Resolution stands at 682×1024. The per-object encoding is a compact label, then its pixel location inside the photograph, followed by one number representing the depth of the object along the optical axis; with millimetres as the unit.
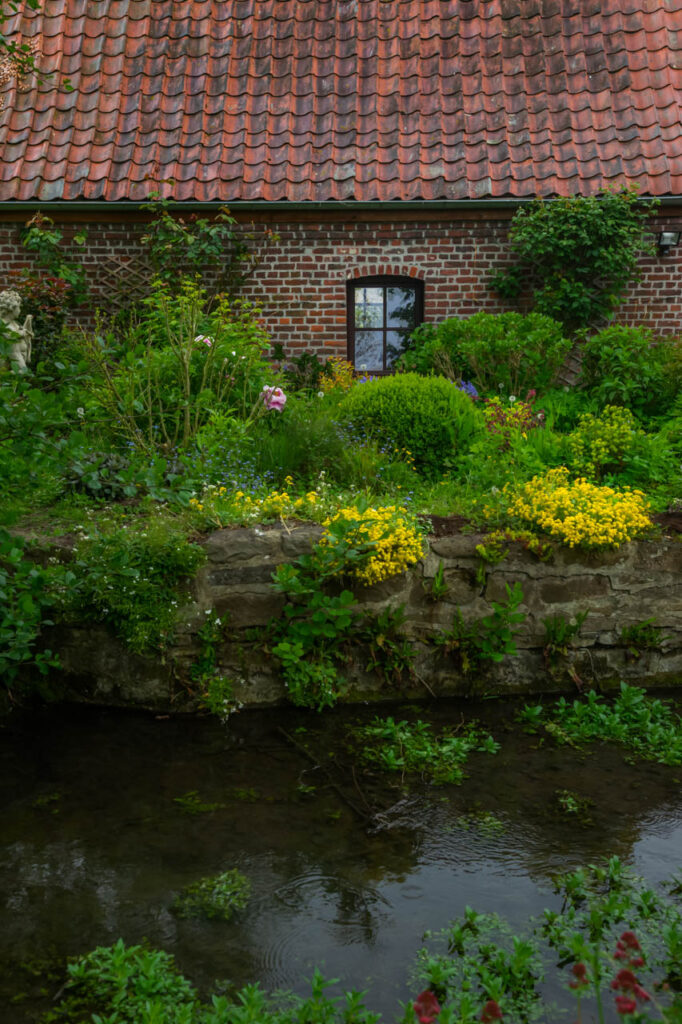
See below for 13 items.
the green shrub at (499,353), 8805
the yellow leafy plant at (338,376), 9270
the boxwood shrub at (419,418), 7094
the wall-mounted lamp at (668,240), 10141
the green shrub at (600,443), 6793
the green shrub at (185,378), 6809
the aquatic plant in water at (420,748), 4551
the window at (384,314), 10828
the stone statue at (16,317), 7902
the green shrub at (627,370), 8070
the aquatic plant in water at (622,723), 4727
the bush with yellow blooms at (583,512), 5566
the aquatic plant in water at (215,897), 3372
